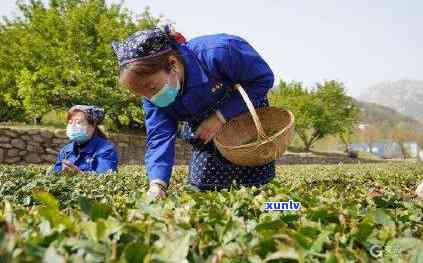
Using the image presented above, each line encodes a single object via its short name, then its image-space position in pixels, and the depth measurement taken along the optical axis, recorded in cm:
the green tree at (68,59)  1608
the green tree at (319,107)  3359
